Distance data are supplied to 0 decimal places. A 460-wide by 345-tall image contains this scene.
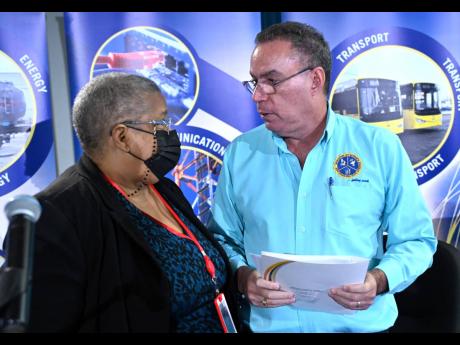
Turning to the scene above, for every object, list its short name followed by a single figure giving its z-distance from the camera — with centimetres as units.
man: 223
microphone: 99
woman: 173
